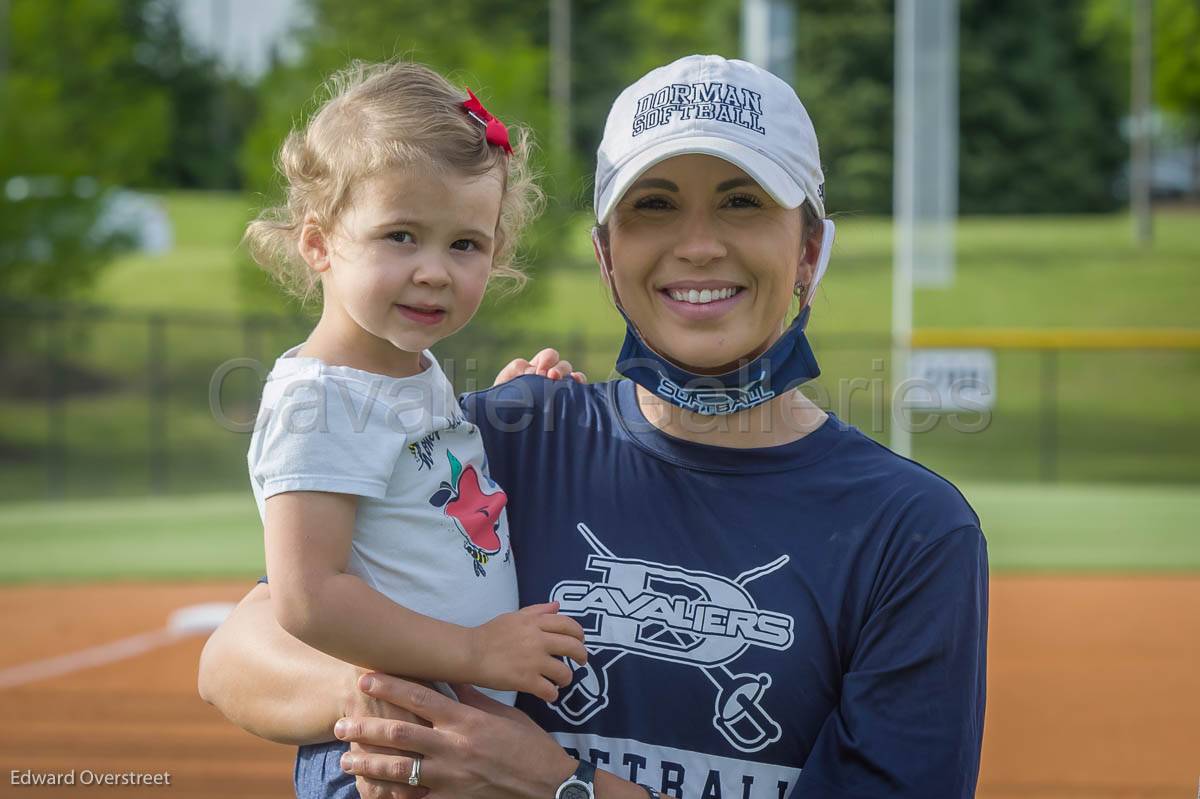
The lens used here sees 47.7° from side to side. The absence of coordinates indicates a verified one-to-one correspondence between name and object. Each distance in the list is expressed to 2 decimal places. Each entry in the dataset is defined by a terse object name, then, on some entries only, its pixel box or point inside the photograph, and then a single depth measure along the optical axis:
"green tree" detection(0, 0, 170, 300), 21.36
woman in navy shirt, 2.17
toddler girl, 2.26
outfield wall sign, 15.88
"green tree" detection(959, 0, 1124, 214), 38.91
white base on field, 9.33
